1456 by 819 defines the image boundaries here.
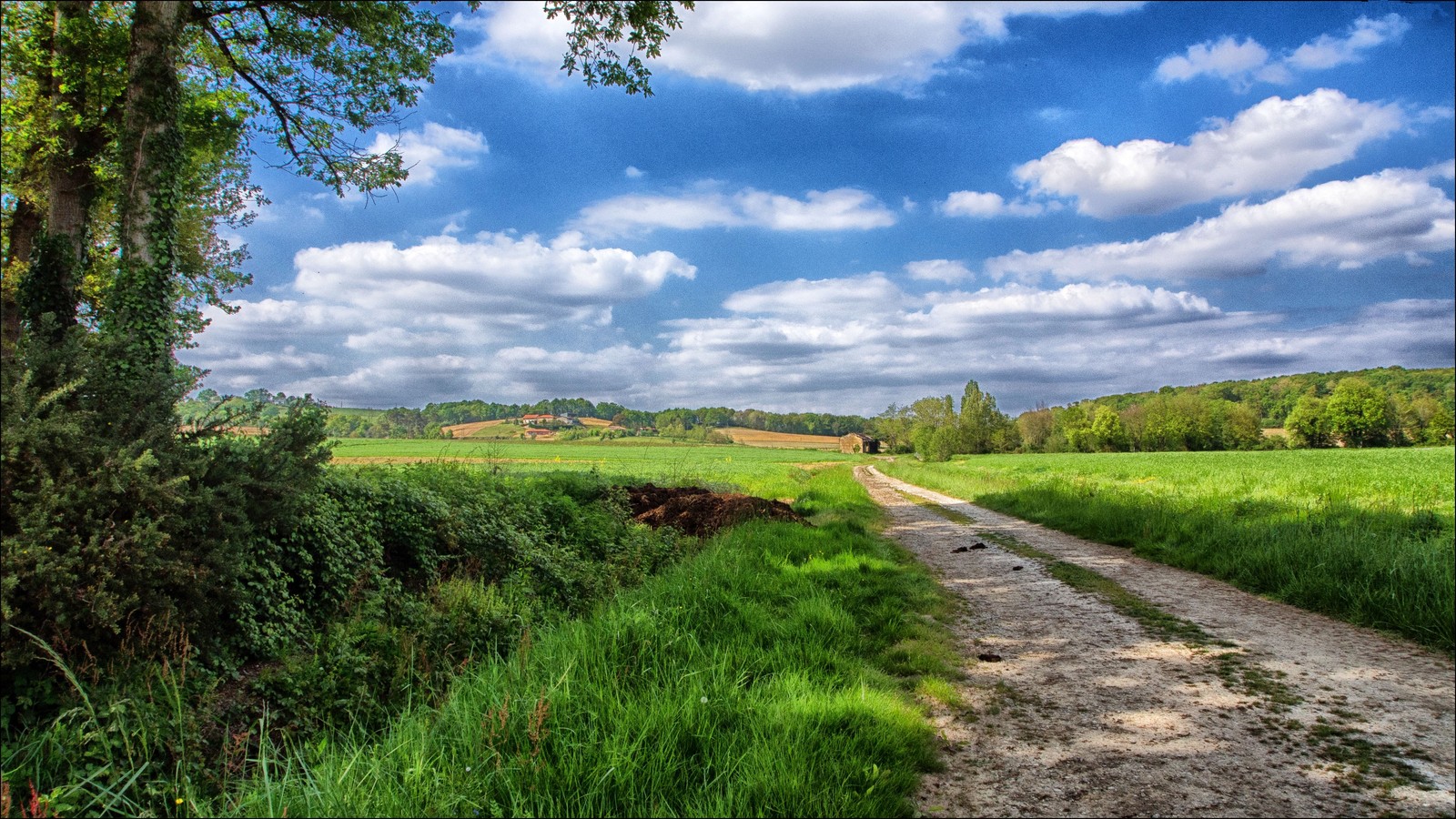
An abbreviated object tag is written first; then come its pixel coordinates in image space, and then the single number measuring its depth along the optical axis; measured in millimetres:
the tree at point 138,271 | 5004
